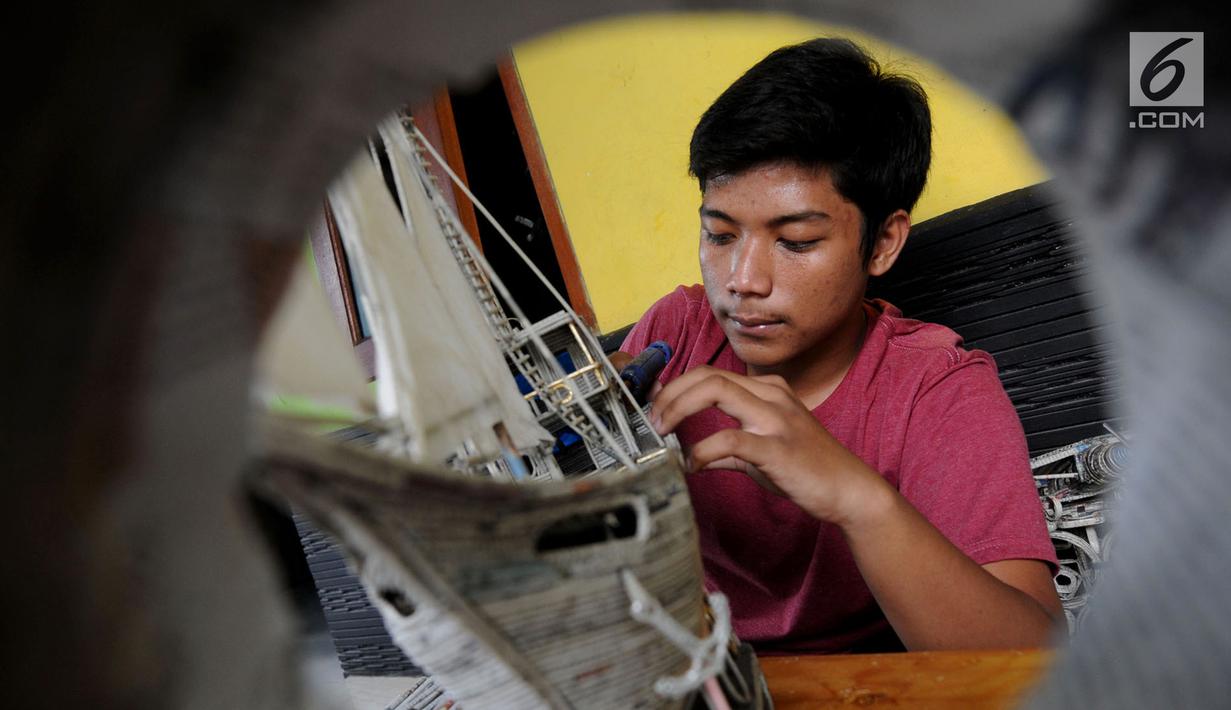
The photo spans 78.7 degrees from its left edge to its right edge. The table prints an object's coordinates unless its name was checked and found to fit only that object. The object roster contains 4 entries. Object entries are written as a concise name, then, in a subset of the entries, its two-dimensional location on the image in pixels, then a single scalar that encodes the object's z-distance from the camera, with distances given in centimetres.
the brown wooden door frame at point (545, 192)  144
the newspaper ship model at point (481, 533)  21
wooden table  42
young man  57
